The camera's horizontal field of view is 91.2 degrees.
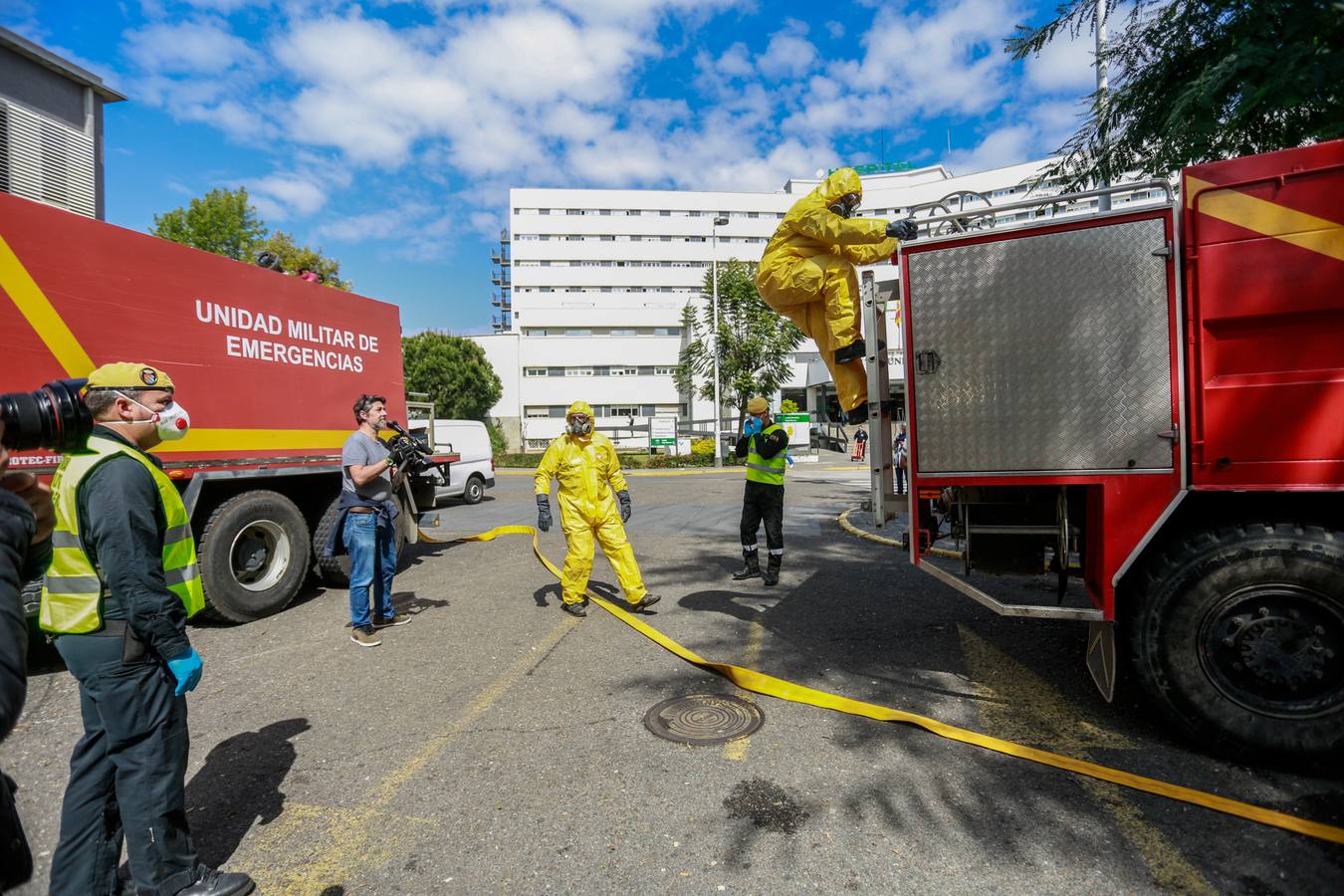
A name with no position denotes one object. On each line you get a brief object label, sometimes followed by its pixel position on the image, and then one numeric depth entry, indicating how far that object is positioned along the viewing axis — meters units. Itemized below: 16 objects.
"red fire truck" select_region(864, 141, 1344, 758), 2.95
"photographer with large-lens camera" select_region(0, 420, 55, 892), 1.39
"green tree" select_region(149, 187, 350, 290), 18.38
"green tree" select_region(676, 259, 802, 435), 29.31
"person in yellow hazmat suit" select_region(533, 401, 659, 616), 5.88
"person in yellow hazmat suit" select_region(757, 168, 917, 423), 4.18
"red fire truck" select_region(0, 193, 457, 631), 4.60
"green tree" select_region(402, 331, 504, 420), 39.13
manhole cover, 3.52
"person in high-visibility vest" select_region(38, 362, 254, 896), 2.21
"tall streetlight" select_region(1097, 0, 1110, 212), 5.23
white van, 14.60
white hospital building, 45.69
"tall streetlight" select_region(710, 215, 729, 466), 28.30
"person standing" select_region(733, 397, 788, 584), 6.72
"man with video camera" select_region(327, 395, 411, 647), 5.32
